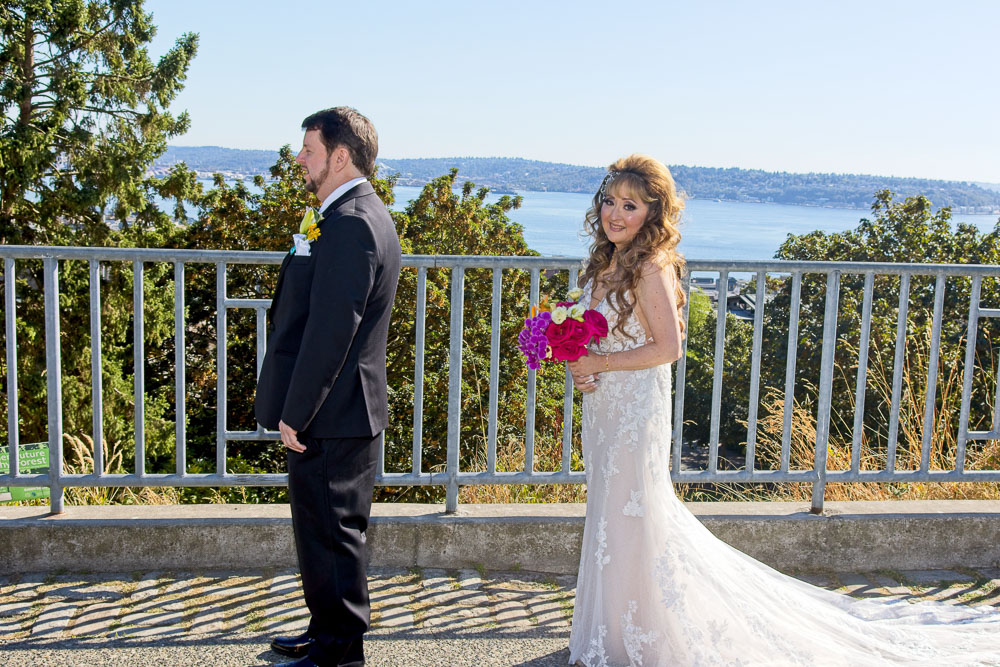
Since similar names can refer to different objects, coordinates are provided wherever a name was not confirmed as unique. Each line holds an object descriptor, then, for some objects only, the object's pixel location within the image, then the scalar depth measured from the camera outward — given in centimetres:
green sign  422
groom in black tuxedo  285
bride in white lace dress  328
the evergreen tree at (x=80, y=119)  2188
